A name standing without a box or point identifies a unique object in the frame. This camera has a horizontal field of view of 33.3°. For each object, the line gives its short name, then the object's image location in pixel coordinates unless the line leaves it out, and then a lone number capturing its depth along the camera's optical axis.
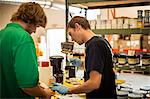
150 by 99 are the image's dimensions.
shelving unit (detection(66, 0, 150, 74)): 2.96
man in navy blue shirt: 1.99
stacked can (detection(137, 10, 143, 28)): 2.95
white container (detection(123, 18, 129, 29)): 3.04
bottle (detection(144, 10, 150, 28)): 2.91
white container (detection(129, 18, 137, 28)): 2.99
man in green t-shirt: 1.70
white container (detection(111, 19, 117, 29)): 3.17
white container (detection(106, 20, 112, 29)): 3.22
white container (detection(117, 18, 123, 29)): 3.11
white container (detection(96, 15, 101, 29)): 3.32
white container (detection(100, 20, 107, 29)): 3.27
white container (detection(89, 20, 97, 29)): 3.35
